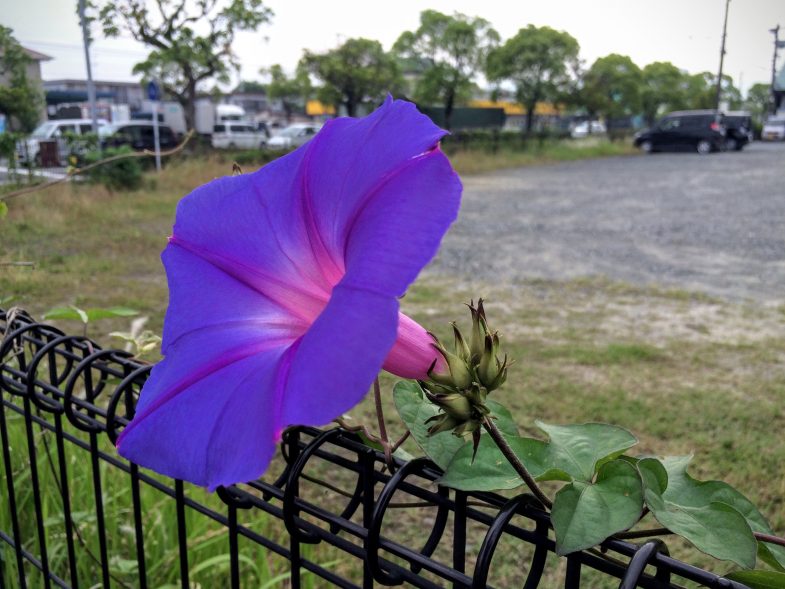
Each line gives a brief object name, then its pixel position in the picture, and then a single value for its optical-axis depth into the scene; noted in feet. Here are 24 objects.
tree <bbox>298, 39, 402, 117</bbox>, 56.70
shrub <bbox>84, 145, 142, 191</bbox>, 29.01
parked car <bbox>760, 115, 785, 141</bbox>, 85.51
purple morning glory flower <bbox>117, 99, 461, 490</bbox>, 1.07
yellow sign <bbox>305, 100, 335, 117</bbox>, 96.35
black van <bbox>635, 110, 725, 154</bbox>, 61.67
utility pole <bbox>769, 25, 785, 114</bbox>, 86.79
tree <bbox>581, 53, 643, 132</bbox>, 72.02
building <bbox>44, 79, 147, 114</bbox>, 46.29
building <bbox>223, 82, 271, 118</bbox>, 147.64
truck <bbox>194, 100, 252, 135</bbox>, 70.08
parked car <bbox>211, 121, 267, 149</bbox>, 56.75
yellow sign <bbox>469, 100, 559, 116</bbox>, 70.64
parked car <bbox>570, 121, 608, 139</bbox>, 100.03
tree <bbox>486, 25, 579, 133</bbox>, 65.62
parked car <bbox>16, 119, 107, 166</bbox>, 23.52
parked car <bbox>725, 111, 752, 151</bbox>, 64.39
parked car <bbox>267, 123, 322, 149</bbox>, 57.11
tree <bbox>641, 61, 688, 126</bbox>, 91.09
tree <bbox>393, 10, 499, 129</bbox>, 60.18
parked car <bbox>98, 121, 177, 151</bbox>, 44.21
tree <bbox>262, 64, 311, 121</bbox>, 84.69
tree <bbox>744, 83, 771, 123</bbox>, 115.55
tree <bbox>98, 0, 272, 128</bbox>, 43.70
